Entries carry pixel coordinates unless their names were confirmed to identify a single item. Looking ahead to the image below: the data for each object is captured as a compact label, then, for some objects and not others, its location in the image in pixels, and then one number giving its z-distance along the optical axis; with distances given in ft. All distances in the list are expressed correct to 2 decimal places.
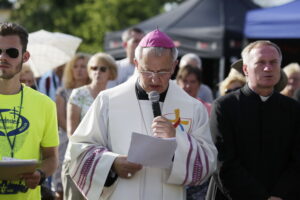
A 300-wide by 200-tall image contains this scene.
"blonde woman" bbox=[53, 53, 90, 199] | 42.53
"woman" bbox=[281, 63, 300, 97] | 49.39
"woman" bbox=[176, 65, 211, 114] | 42.30
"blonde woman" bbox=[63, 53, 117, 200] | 35.92
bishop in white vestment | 24.42
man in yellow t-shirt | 22.89
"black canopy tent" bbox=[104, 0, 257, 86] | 69.51
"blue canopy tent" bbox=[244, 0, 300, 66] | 54.87
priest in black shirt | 27.62
